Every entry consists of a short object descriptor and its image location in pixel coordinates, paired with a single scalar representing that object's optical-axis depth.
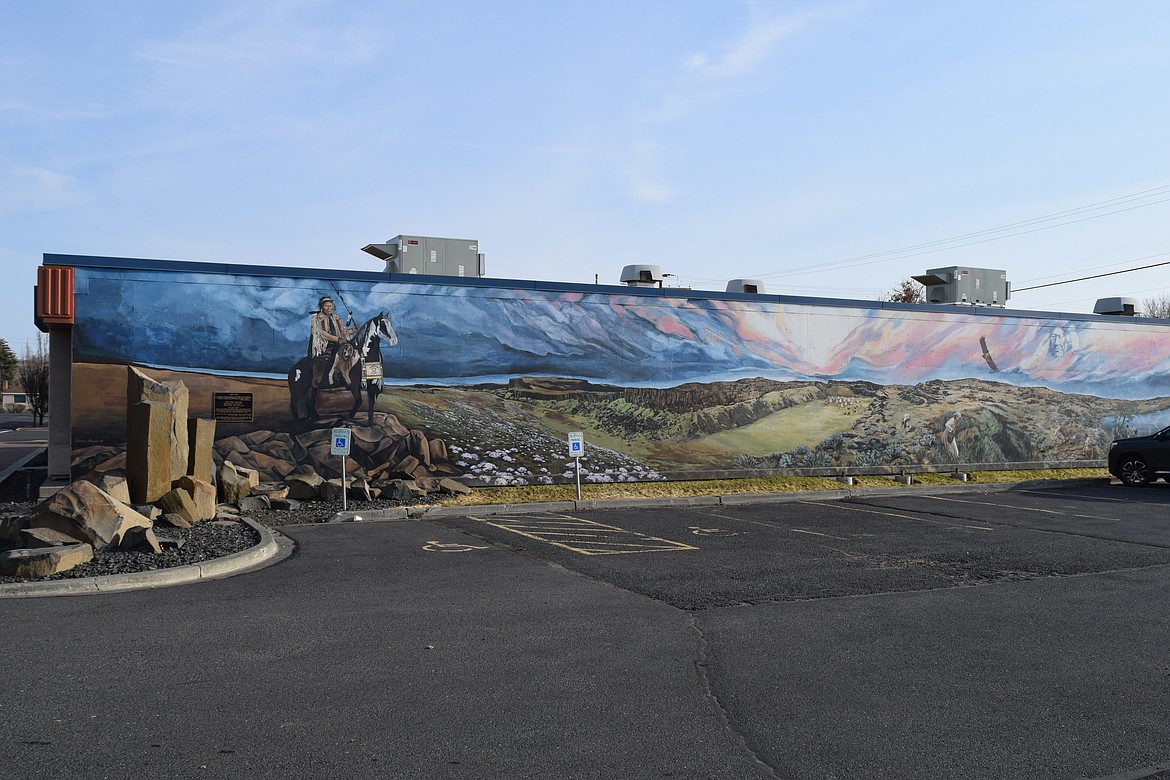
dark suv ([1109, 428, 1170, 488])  22.39
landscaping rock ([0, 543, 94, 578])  9.43
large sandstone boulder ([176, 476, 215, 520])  13.41
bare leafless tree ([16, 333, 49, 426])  60.66
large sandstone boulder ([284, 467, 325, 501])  16.48
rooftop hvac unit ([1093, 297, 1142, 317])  27.67
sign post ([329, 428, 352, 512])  15.87
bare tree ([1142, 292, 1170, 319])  80.09
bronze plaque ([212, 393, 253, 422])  17.34
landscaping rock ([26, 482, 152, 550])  10.47
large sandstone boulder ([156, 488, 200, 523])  13.15
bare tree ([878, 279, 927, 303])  52.16
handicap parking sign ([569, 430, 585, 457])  18.02
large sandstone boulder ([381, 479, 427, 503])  16.75
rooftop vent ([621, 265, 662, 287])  21.78
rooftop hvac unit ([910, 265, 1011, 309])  25.67
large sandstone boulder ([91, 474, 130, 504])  12.47
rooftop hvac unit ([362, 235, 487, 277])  20.59
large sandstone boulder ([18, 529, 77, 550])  10.25
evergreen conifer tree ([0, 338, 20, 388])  101.56
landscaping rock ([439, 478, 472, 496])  17.70
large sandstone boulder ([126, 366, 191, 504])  13.88
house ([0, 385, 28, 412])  100.84
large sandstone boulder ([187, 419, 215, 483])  15.05
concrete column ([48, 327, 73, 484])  17.00
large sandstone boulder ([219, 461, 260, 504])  15.42
